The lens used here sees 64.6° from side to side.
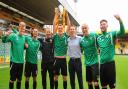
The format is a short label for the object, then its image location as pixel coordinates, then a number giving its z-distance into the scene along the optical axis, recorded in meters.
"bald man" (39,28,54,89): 3.42
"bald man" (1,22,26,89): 3.11
